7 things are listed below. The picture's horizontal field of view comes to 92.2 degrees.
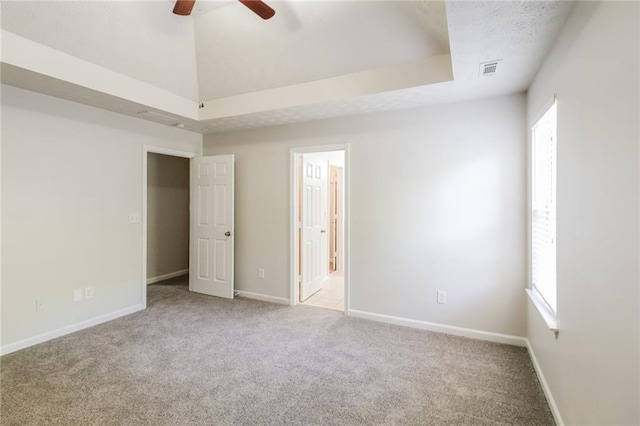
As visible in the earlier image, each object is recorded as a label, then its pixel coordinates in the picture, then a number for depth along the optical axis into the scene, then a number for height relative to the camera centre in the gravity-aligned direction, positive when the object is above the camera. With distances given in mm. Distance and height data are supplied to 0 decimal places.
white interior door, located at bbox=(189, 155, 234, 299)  4305 -196
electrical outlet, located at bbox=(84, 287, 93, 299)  3338 -875
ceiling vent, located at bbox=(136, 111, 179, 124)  3570 +1158
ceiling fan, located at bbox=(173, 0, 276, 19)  2109 +1452
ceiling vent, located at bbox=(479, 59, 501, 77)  2272 +1100
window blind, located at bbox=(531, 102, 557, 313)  2117 +33
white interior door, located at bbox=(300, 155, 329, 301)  4281 -201
